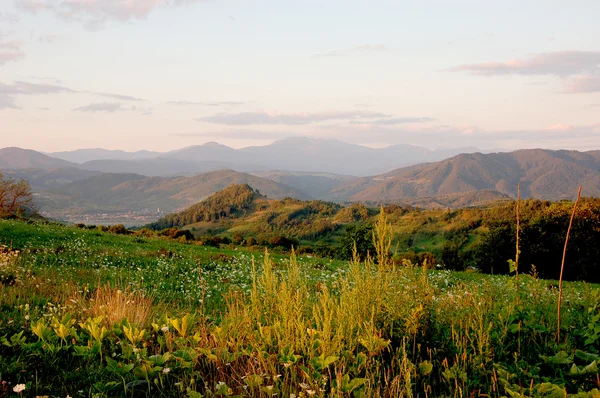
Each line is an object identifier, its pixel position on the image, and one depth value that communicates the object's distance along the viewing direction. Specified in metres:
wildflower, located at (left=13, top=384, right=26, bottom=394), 3.88
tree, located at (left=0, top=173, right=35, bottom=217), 39.12
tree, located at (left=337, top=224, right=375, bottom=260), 39.92
